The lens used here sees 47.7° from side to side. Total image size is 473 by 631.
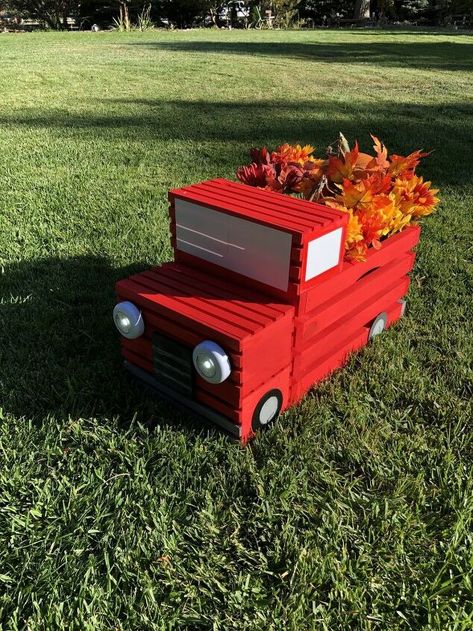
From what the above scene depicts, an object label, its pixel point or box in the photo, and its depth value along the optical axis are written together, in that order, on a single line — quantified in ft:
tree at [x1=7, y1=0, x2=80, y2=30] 77.71
